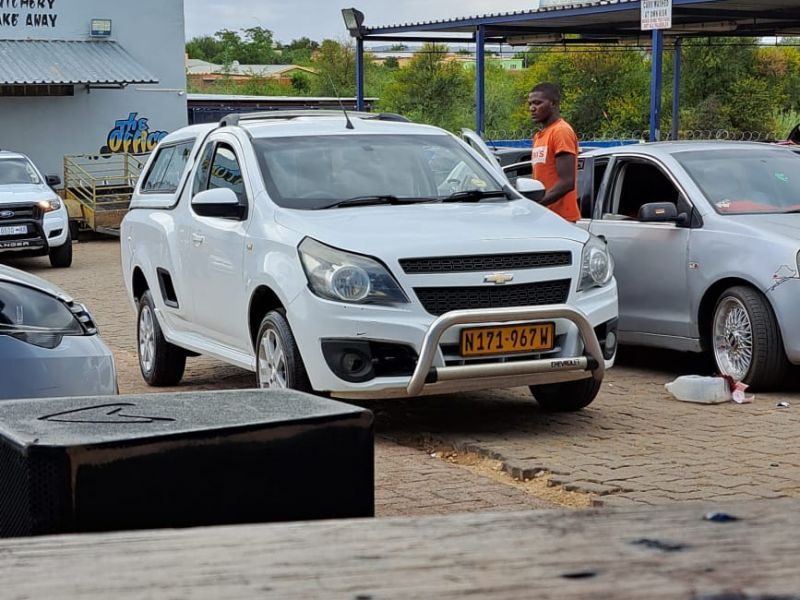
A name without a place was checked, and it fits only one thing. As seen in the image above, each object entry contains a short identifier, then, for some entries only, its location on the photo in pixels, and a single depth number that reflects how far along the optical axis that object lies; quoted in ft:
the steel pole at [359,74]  94.83
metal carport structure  75.41
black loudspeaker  8.47
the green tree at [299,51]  410.49
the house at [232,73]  288.30
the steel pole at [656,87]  65.72
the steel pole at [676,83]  93.56
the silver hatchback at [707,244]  26.55
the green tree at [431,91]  185.88
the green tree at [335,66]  249.34
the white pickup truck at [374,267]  22.18
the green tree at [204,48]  431.43
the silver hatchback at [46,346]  18.79
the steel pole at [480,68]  87.57
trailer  85.66
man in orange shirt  31.30
